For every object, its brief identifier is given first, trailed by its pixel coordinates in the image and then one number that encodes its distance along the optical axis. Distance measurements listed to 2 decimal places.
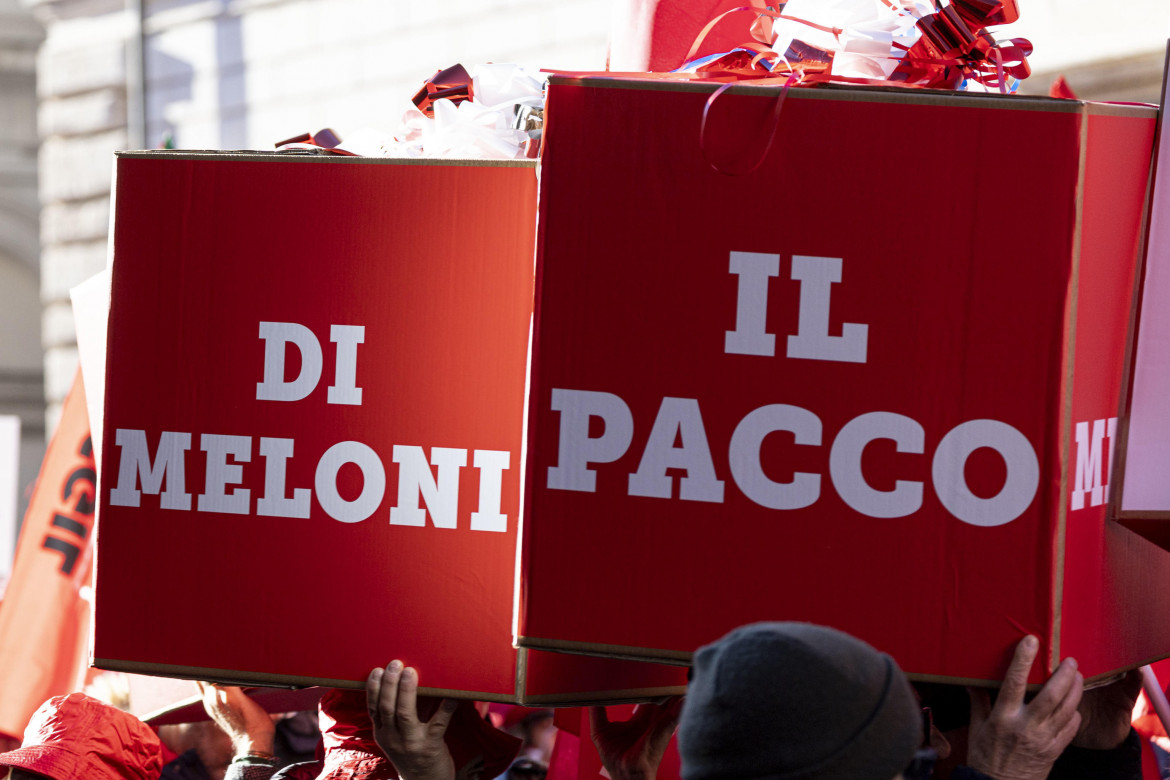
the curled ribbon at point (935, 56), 5.39
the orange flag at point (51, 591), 7.17
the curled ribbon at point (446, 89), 5.80
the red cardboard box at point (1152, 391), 5.32
